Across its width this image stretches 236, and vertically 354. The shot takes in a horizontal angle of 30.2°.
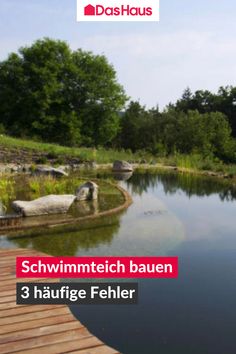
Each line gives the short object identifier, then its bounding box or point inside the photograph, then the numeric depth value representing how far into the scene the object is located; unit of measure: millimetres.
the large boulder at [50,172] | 14961
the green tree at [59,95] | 29375
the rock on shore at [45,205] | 9148
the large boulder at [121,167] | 18531
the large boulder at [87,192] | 11070
